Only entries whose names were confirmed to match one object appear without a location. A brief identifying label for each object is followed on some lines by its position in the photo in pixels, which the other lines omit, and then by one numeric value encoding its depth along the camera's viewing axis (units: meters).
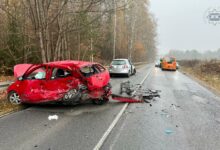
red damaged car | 8.77
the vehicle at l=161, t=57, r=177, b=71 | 37.09
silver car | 22.55
